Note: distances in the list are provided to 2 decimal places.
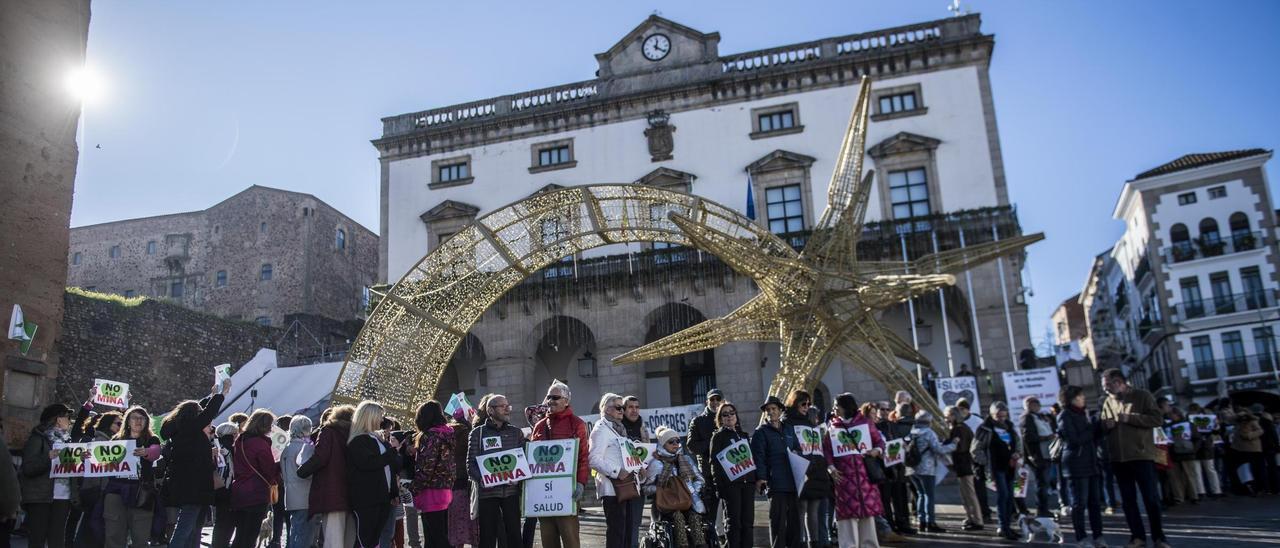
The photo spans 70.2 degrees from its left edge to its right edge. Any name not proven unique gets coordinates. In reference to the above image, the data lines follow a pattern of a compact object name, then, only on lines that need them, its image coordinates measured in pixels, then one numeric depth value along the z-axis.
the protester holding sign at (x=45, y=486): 9.33
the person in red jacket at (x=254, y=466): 8.99
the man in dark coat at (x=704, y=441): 10.29
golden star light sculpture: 14.55
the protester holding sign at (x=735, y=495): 9.38
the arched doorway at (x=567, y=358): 30.08
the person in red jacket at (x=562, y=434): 8.32
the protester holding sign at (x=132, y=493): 9.58
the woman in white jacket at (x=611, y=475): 8.30
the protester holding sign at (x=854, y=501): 9.27
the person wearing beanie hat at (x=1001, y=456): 10.99
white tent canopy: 27.23
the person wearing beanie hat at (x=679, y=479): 8.98
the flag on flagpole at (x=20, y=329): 11.83
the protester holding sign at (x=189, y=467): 8.72
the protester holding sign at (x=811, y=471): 9.34
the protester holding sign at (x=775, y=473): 9.35
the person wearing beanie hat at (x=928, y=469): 12.03
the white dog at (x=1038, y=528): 10.55
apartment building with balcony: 41.56
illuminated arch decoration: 14.12
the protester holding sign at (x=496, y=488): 8.51
